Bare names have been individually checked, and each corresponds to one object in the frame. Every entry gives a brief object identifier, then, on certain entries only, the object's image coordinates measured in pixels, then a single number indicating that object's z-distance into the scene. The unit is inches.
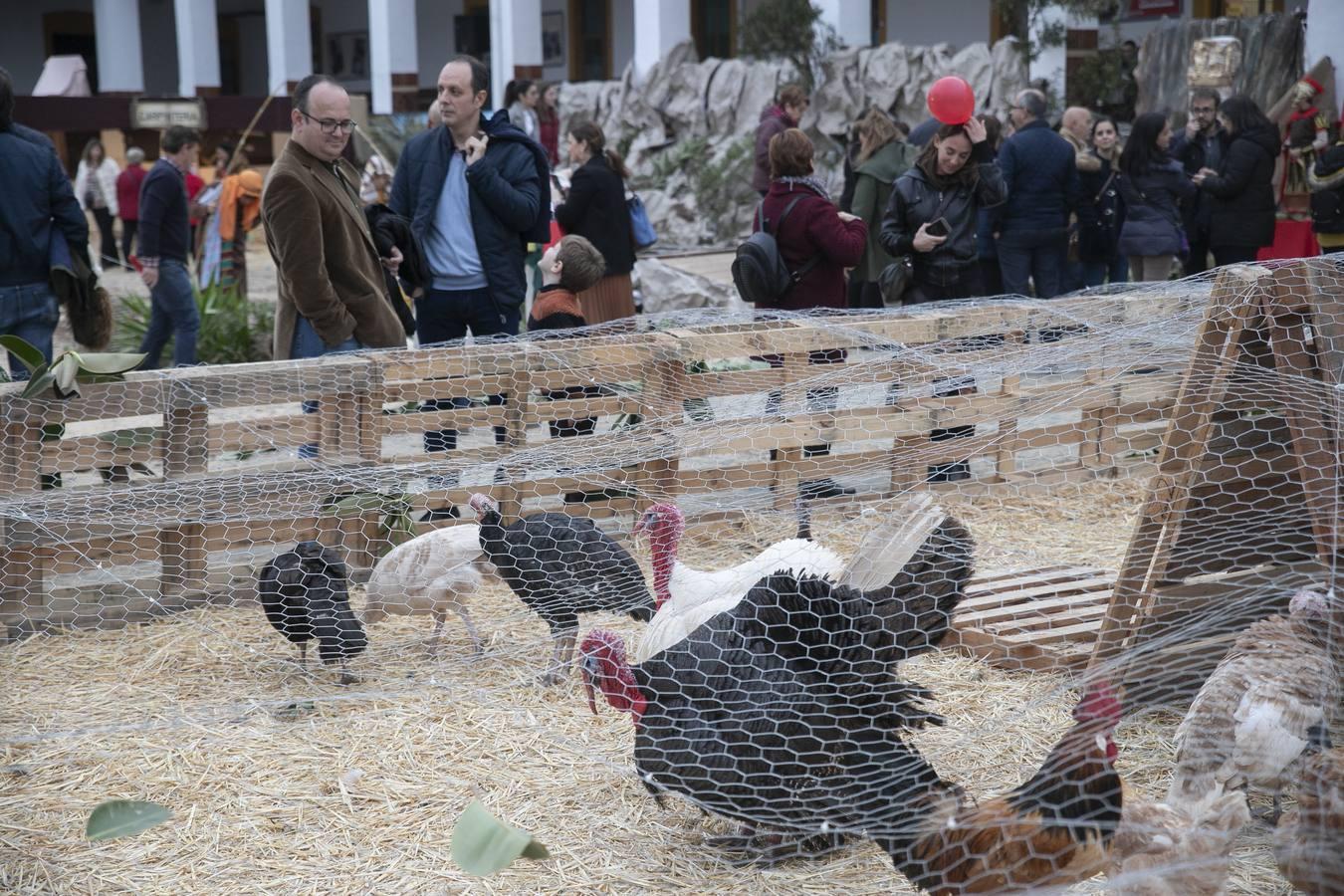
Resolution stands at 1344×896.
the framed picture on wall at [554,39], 712.4
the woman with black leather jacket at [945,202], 190.4
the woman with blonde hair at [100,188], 491.8
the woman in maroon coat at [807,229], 176.2
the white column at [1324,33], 320.8
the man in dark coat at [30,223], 164.2
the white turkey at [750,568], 103.5
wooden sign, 557.0
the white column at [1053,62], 426.7
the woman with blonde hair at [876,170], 219.0
